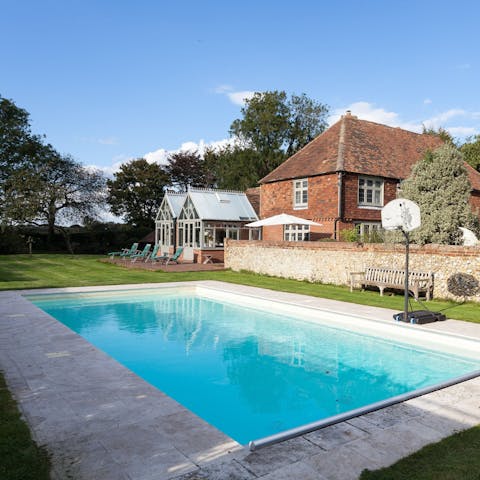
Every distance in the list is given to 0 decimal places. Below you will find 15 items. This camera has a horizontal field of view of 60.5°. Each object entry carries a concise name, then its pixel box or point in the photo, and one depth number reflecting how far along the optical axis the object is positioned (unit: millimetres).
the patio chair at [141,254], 26523
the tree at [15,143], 39250
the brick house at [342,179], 22156
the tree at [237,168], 45375
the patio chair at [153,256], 25031
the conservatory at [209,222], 25933
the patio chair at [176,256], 24398
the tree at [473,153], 35406
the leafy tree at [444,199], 15039
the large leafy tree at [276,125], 44781
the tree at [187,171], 49188
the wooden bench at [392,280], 12848
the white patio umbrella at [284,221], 20750
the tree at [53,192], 33656
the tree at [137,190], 45241
